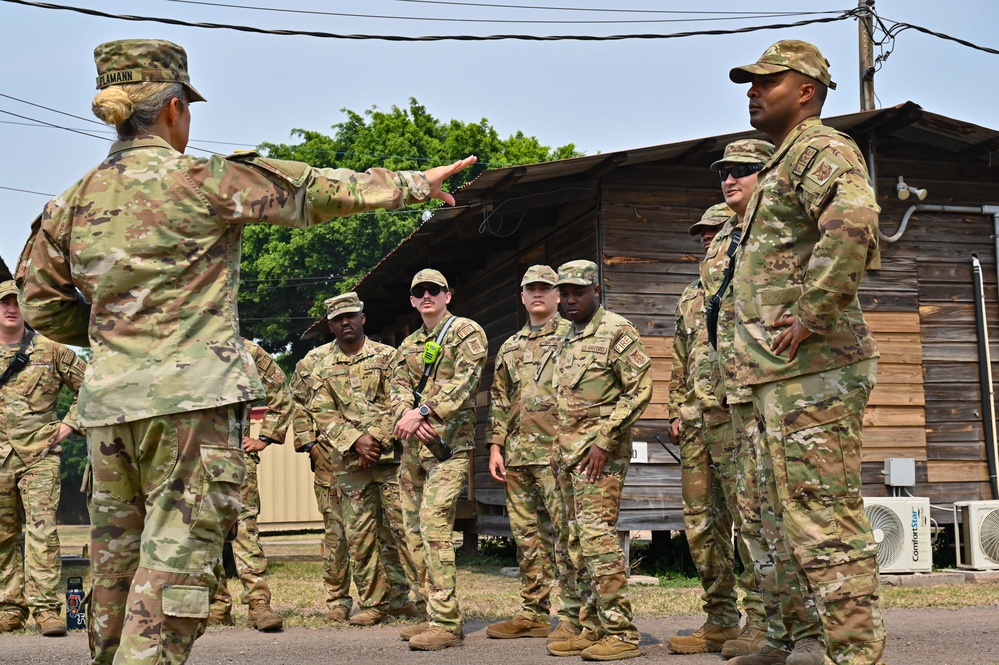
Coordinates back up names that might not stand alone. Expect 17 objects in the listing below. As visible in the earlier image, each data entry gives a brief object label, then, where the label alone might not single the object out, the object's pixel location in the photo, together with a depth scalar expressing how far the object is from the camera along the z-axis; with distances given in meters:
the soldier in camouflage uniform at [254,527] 9.05
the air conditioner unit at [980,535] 12.07
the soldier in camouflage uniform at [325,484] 9.83
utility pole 17.03
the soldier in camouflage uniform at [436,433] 7.91
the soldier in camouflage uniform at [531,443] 8.30
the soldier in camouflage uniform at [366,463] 9.34
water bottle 9.02
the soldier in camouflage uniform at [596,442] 6.95
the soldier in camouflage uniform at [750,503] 5.15
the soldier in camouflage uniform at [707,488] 7.04
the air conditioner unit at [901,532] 11.41
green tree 40.62
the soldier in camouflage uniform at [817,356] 4.20
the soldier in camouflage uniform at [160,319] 3.93
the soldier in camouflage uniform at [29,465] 9.06
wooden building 12.54
